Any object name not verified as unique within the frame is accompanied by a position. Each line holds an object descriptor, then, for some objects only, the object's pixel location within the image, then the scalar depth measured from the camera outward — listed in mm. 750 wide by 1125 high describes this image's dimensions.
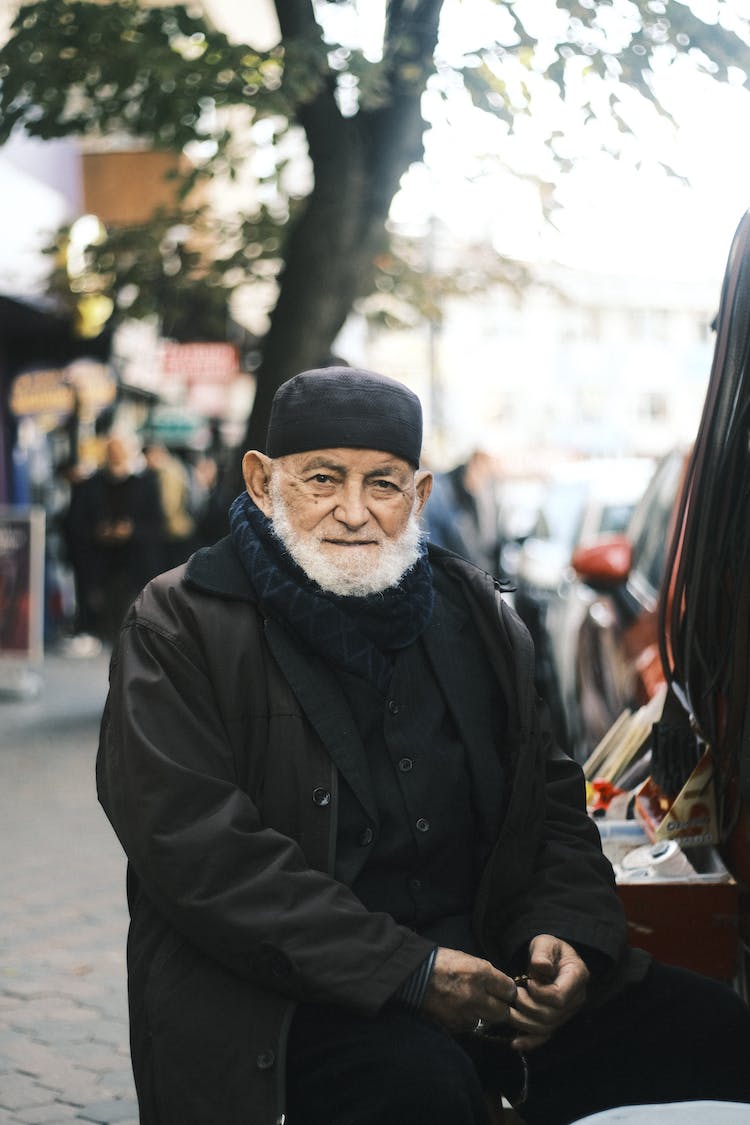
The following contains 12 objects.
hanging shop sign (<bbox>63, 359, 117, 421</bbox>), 16547
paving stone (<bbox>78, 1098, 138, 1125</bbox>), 3805
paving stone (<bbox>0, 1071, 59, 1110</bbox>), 3867
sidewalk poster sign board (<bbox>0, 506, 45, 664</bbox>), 11875
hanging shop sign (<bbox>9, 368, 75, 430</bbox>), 15719
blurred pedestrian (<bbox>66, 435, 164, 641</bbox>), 12094
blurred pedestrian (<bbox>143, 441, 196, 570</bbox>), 12359
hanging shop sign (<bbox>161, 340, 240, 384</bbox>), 18375
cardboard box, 3113
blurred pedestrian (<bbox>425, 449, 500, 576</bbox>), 11859
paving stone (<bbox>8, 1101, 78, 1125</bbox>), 3768
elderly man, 2363
